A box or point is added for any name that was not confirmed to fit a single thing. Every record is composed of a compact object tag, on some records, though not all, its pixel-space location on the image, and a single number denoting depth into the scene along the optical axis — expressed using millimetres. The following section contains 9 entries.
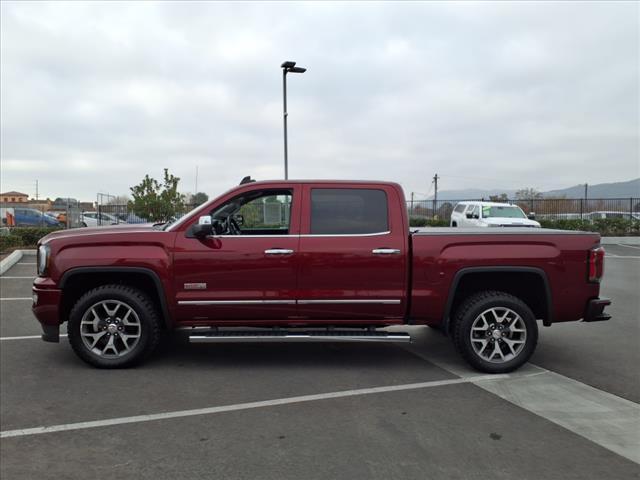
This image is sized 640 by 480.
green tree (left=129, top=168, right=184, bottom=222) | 19969
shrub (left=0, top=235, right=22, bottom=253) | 16688
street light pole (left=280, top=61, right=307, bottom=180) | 19672
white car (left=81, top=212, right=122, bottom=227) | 25922
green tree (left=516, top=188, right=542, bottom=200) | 52856
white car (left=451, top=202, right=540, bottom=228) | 18497
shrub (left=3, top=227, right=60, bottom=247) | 17953
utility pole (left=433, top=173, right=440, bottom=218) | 28538
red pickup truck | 5184
